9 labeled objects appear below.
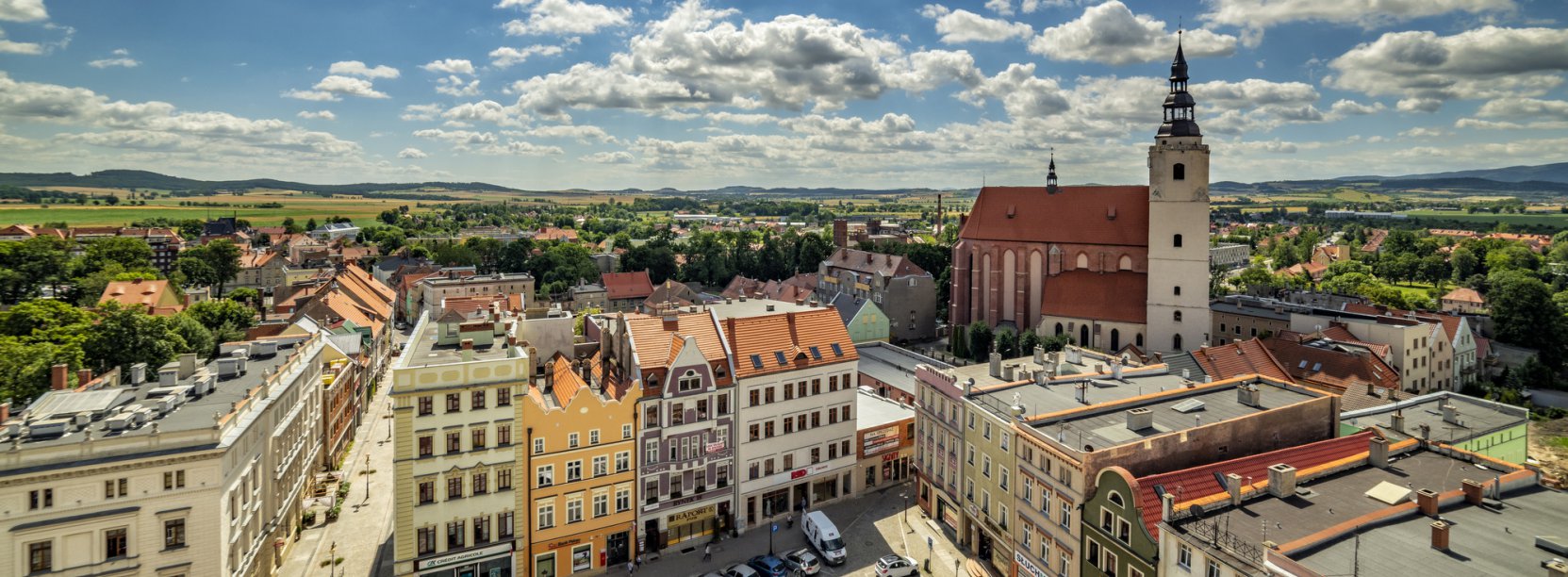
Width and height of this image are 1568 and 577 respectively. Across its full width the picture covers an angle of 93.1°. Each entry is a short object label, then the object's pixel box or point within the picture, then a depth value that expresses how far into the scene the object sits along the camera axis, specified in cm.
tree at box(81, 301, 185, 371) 4891
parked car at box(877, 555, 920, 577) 3191
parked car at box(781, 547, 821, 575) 3247
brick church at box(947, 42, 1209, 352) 6431
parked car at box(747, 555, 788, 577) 3198
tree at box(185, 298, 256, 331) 6544
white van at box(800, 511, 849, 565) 3384
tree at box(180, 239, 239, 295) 11244
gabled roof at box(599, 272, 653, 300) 10825
